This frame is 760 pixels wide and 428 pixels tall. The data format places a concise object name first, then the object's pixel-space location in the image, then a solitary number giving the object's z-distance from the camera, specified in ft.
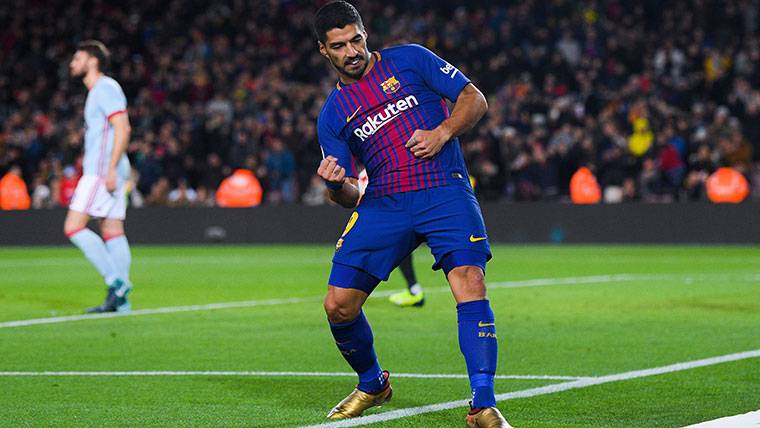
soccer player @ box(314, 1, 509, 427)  20.89
